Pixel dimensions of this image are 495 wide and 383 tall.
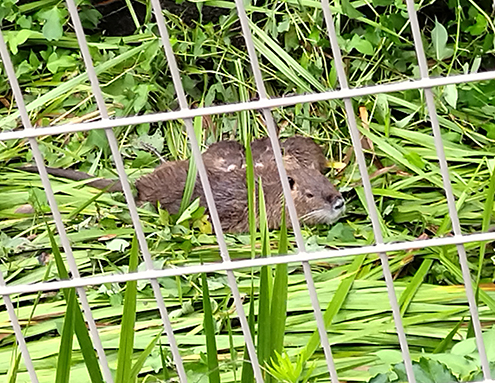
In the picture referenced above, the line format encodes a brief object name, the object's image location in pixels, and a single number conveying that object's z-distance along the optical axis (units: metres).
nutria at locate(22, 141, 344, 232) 2.59
